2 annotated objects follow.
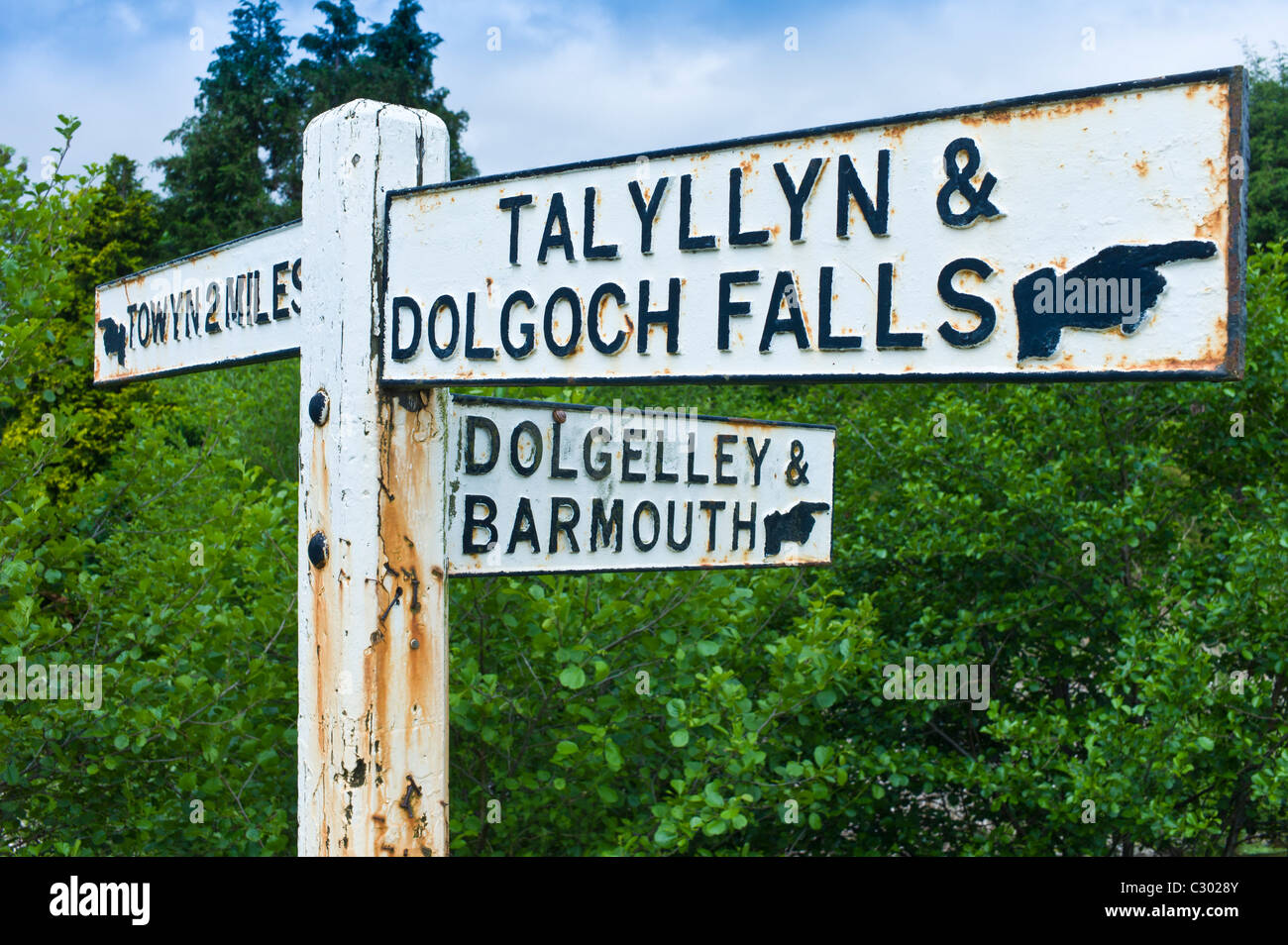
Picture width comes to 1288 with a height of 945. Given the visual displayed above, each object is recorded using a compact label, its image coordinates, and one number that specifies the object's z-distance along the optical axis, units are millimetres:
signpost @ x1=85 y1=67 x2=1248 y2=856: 1230
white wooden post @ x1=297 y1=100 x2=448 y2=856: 1722
